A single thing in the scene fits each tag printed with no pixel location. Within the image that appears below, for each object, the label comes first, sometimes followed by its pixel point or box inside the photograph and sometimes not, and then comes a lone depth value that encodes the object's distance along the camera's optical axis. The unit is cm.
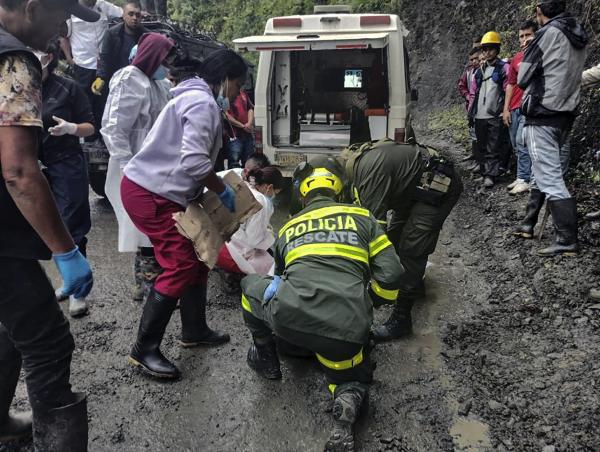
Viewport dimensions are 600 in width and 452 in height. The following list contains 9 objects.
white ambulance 473
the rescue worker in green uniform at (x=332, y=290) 217
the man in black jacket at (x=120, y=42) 481
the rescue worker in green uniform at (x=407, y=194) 292
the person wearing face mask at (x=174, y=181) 243
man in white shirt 540
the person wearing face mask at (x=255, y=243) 365
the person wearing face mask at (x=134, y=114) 321
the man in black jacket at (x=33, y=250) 150
